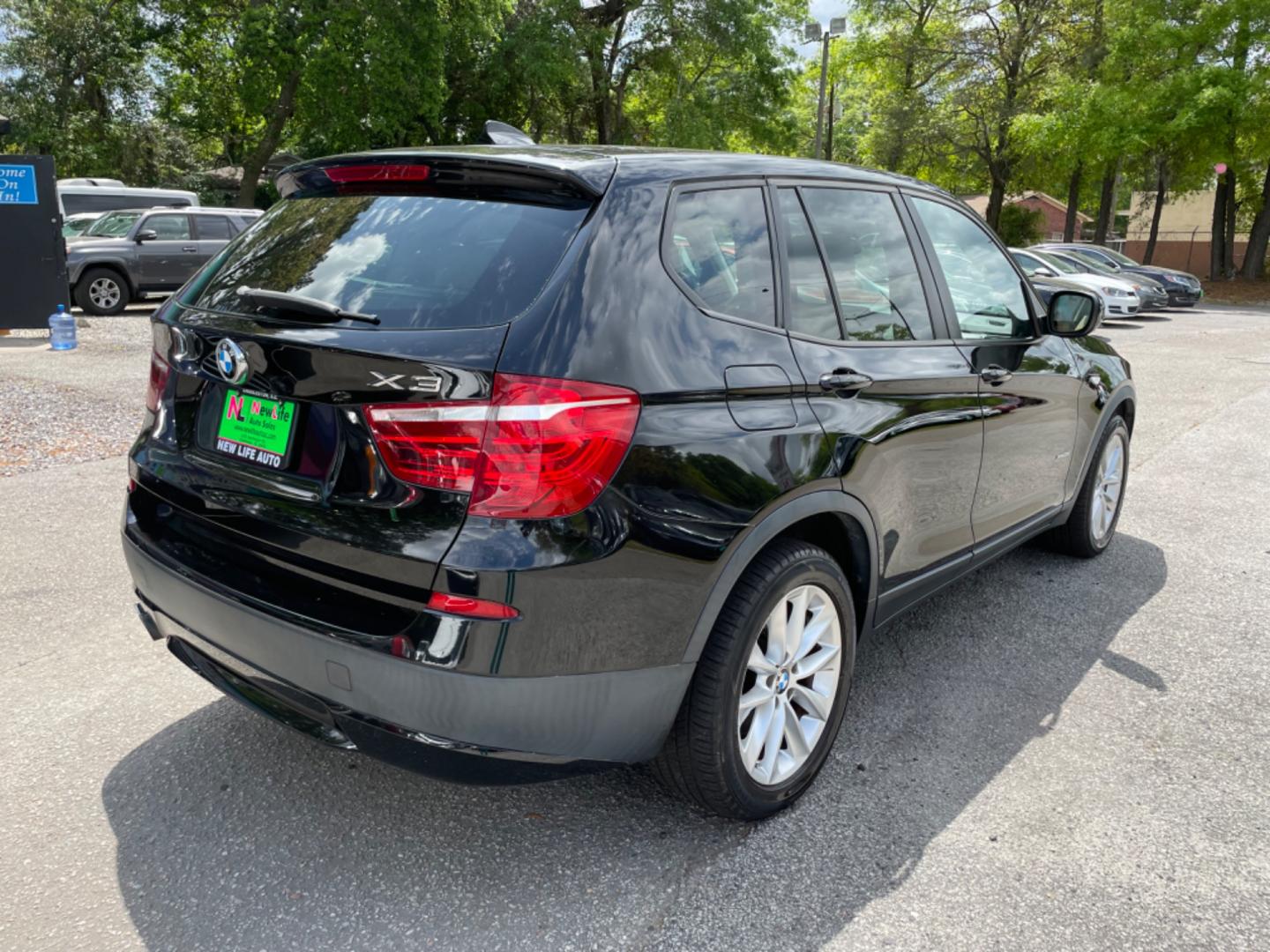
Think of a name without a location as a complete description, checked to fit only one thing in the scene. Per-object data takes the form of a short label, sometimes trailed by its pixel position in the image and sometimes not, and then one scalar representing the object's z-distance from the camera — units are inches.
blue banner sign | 453.4
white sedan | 747.2
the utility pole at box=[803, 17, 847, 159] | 975.6
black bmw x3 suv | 81.7
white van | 687.1
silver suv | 593.0
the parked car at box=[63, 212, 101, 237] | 636.7
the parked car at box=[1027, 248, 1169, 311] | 790.5
